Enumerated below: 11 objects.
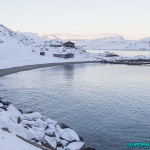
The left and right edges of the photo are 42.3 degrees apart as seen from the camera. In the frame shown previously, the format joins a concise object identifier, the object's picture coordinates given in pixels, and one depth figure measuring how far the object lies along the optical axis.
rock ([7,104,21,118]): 18.50
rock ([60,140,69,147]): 14.56
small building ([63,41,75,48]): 125.55
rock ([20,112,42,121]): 17.76
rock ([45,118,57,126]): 17.41
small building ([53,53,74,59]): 100.05
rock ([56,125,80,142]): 15.30
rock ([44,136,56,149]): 13.62
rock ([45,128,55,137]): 14.98
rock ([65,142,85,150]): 13.97
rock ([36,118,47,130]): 16.12
